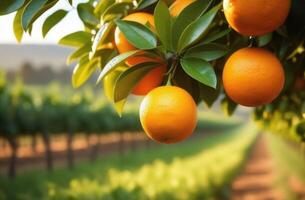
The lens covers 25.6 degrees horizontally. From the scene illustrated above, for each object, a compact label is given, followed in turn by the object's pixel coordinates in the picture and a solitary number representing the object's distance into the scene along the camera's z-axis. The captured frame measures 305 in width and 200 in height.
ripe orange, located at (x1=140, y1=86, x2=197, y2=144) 0.82
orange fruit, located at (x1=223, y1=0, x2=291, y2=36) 0.79
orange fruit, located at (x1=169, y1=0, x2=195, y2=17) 0.89
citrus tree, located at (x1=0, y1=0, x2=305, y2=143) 0.82
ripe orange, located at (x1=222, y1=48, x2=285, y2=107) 0.82
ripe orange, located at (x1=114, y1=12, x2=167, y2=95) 0.90
